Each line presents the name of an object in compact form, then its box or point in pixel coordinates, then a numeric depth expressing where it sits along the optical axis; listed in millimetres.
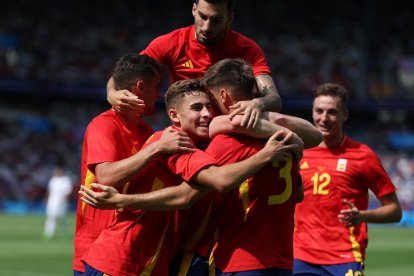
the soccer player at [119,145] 10859
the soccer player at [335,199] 16687
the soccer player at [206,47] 12930
